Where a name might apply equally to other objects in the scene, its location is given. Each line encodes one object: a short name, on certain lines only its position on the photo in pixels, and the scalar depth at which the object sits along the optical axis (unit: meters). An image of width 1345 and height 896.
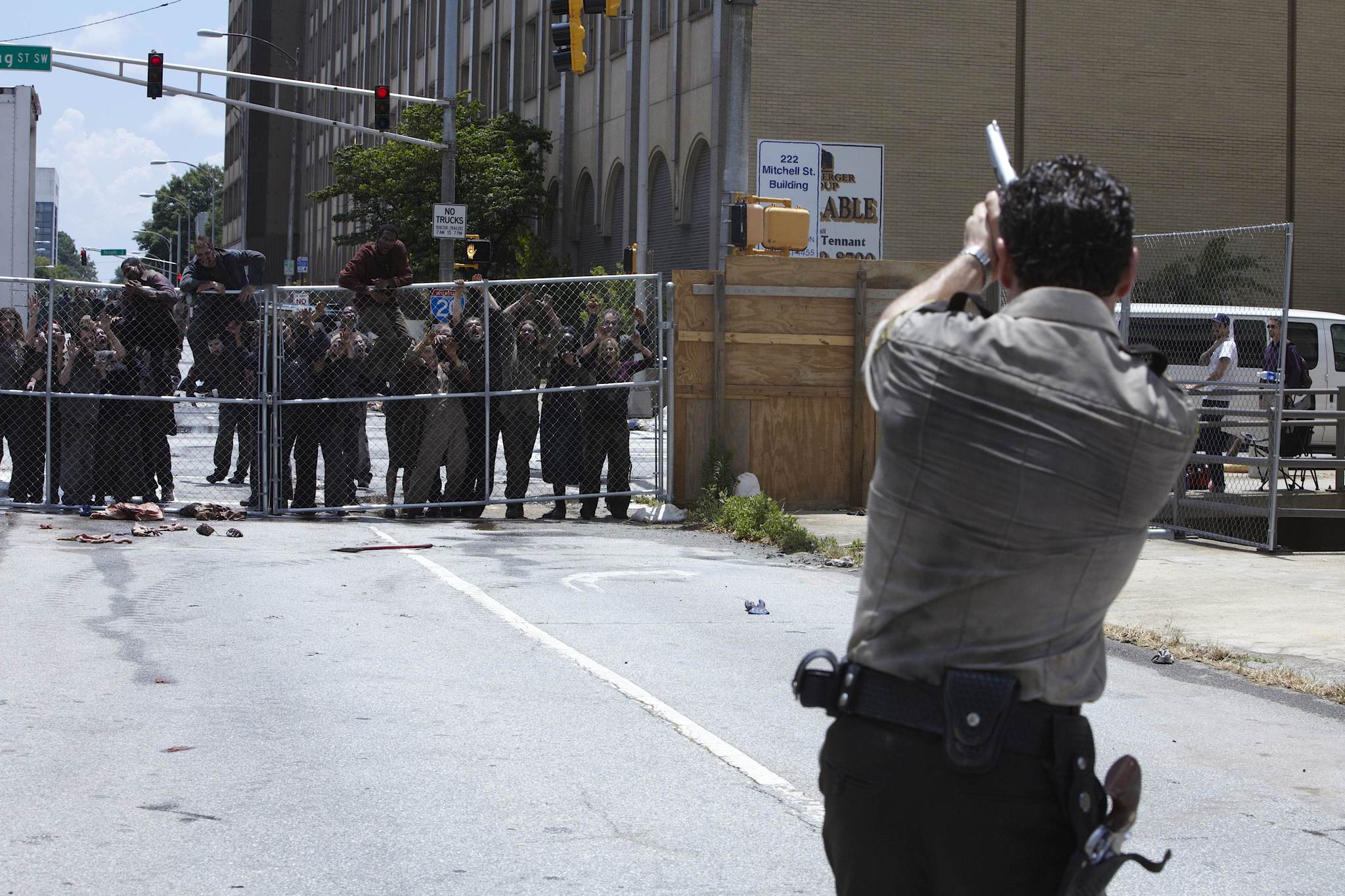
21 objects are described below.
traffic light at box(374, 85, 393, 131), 27.67
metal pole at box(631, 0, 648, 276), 34.25
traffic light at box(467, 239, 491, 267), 25.83
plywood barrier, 15.90
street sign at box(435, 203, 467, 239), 27.06
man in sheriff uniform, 2.55
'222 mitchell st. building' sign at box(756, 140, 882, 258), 17.59
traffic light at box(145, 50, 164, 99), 26.48
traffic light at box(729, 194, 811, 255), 16.77
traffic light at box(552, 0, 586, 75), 20.33
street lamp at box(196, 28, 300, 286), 62.50
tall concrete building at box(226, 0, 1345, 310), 31.91
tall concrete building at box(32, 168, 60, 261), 151.12
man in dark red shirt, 15.16
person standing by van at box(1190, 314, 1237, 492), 15.71
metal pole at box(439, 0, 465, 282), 27.78
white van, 20.05
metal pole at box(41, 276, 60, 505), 14.76
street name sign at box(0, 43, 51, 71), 25.50
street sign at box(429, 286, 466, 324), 16.17
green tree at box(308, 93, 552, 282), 43.91
